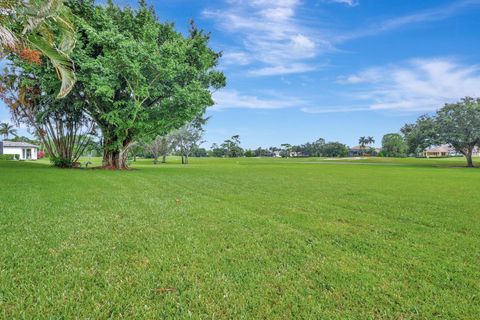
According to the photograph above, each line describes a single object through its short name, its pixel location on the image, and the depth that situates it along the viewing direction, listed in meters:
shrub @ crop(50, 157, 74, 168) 25.77
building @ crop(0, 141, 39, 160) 61.16
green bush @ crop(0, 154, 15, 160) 46.51
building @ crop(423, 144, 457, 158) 123.21
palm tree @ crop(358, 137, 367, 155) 143.69
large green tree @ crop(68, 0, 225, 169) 19.56
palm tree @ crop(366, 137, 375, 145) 145.25
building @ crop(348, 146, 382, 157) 124.47
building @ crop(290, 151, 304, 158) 130.27
